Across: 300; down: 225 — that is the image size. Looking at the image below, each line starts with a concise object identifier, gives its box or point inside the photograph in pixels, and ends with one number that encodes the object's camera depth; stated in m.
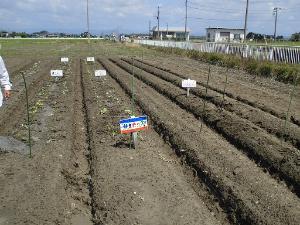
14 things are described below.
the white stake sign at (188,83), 8.63
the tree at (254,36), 64.50
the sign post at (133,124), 5.14
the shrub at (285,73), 12.77
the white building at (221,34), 66.46
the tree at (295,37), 54.23
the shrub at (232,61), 17.25
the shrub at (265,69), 14.37
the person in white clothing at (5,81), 4.93
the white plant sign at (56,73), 11.50
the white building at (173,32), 92.21
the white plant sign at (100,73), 11.49
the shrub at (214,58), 19.48
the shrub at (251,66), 15.44
